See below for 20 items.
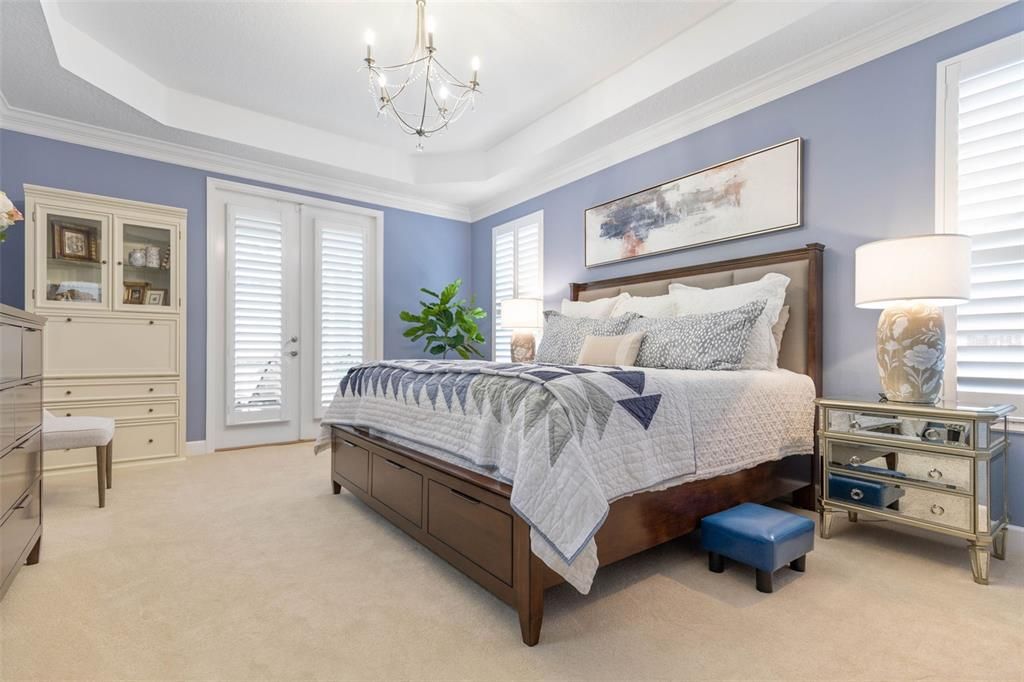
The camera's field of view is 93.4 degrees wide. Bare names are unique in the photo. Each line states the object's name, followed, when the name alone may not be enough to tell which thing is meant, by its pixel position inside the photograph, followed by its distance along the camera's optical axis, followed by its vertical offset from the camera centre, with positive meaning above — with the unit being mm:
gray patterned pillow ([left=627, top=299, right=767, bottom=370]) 2449 -4
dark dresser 1554 -384
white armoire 3396 +183
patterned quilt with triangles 1411 -335
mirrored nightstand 1880 -540
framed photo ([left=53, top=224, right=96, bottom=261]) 3455 +664
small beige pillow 2729 -58
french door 4320 +275
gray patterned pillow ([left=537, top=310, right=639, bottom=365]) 3096 +44
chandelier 3447 +1913
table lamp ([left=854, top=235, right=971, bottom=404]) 2014 +192
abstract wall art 2955 +933
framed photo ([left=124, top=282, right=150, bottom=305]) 3713 +334
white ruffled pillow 2604 +225
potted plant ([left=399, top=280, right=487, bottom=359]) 5066 +161
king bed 1444 -445
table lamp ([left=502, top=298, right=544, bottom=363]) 4531 +180
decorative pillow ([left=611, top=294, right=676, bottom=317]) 3143 +233
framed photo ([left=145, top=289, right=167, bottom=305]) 3801 +310
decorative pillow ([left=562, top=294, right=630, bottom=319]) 3604 +242
